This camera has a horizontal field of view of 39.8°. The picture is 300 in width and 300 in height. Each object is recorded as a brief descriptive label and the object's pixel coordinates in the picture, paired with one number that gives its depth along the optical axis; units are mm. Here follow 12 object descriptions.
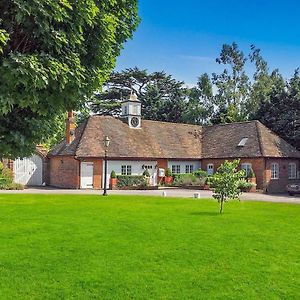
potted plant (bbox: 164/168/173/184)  39922
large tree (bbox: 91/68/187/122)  58594
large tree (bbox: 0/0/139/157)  5566
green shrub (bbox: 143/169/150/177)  37906
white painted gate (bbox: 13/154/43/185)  40469
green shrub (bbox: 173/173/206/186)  37562
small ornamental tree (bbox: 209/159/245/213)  18406
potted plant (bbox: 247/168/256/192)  35281
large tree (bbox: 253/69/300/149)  41000
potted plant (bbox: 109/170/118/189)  36344
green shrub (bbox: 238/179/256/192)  33250
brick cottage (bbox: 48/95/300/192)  36594
